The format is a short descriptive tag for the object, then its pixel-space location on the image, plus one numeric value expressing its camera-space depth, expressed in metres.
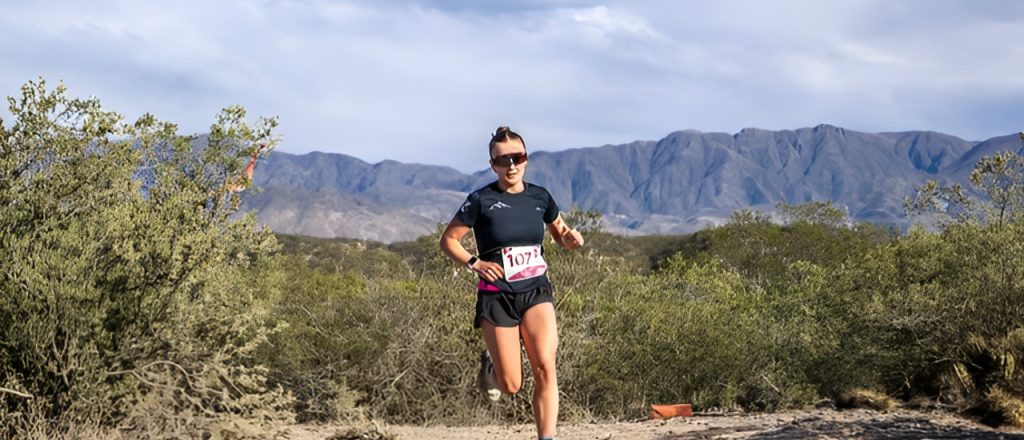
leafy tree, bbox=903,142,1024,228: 19.15
